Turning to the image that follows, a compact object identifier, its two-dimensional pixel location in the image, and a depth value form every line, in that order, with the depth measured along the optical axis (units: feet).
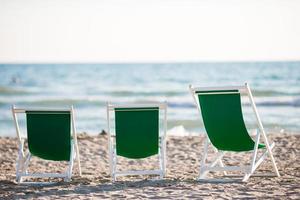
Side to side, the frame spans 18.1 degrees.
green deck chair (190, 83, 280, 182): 24.78
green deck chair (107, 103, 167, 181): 25.64
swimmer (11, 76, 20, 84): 138.30
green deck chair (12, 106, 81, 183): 25.75
